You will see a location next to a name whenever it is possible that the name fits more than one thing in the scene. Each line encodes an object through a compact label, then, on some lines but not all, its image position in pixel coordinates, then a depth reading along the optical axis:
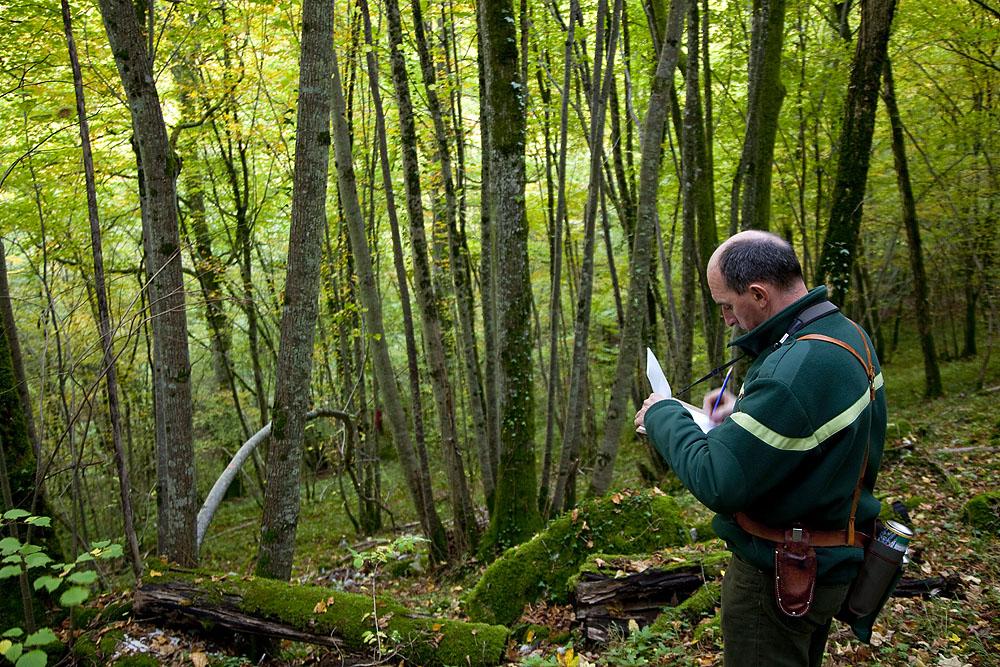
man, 1.75
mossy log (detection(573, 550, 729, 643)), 4.13
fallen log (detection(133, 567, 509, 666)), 3.65
